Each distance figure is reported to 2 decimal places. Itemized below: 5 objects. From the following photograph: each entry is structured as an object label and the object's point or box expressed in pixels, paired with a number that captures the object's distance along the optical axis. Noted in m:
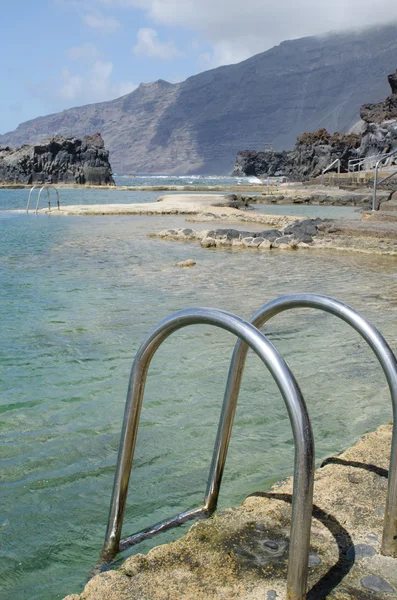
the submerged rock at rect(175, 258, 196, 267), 11.95
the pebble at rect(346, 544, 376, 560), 2.14
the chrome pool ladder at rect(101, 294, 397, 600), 1.73
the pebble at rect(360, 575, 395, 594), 1.94
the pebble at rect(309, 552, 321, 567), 2.08
